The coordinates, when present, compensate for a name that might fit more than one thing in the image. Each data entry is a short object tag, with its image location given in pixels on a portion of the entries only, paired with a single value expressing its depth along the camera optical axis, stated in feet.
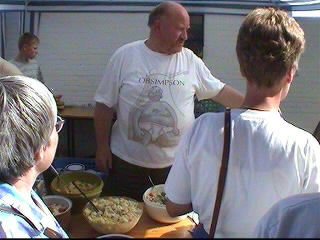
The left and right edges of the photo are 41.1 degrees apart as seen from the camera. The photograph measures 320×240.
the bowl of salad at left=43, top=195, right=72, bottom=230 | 5.79
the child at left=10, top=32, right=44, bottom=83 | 16.05
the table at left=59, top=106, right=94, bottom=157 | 17.01
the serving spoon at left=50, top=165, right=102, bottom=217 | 5.97
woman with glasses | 4.09
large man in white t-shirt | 8.08
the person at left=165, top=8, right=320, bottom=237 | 4.51
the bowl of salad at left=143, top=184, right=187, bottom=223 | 6.02
